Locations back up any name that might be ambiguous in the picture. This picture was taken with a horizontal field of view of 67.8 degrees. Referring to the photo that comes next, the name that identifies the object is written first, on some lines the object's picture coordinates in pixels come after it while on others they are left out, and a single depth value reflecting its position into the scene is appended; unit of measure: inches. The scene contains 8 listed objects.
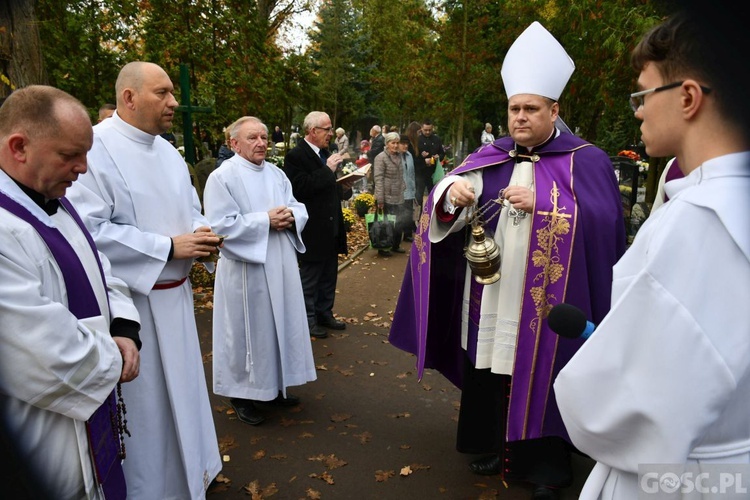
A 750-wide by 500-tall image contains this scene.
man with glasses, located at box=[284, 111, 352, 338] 229.7
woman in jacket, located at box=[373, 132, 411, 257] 385.4
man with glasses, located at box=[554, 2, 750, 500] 46.8
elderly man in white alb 167.6
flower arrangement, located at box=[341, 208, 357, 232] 449.9
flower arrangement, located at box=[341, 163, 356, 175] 554.4
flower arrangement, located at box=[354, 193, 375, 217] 460.0
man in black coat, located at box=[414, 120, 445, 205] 442.0
